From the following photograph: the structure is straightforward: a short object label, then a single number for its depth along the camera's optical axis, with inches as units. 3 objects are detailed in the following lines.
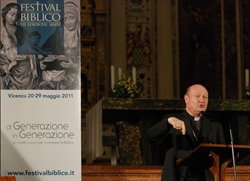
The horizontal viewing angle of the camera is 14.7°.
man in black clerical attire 358.4
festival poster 349.4
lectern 317.4
